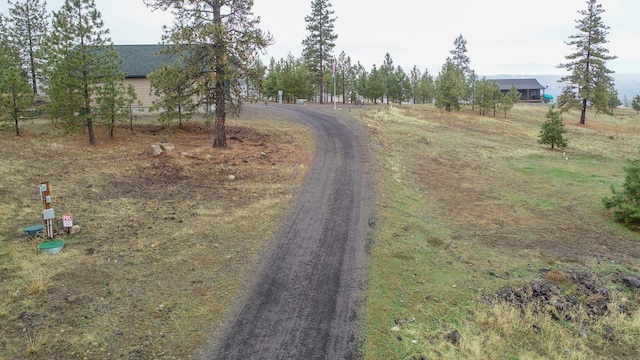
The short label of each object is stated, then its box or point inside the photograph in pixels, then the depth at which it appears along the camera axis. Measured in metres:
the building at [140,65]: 31.69
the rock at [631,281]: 10.12
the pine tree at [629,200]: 14.46
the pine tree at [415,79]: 75.37
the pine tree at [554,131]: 30.11
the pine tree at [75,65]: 19.12
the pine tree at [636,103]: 64.88
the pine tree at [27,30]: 34.59
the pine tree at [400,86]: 62.69
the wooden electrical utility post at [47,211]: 10.95
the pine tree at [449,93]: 49.16
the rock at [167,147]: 20.61
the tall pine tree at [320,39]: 54.28
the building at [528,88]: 87.81
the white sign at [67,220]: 11.34
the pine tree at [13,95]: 19.41
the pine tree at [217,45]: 19.25
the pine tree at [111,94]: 20.25
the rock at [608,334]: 8.05
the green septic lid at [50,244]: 10.36
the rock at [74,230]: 11.52
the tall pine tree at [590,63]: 45.00
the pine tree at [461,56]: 78.75
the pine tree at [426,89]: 68.50
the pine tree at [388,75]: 62.83
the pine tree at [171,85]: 19.81
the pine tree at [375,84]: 58.94
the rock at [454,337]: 7.49
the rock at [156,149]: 19.95
